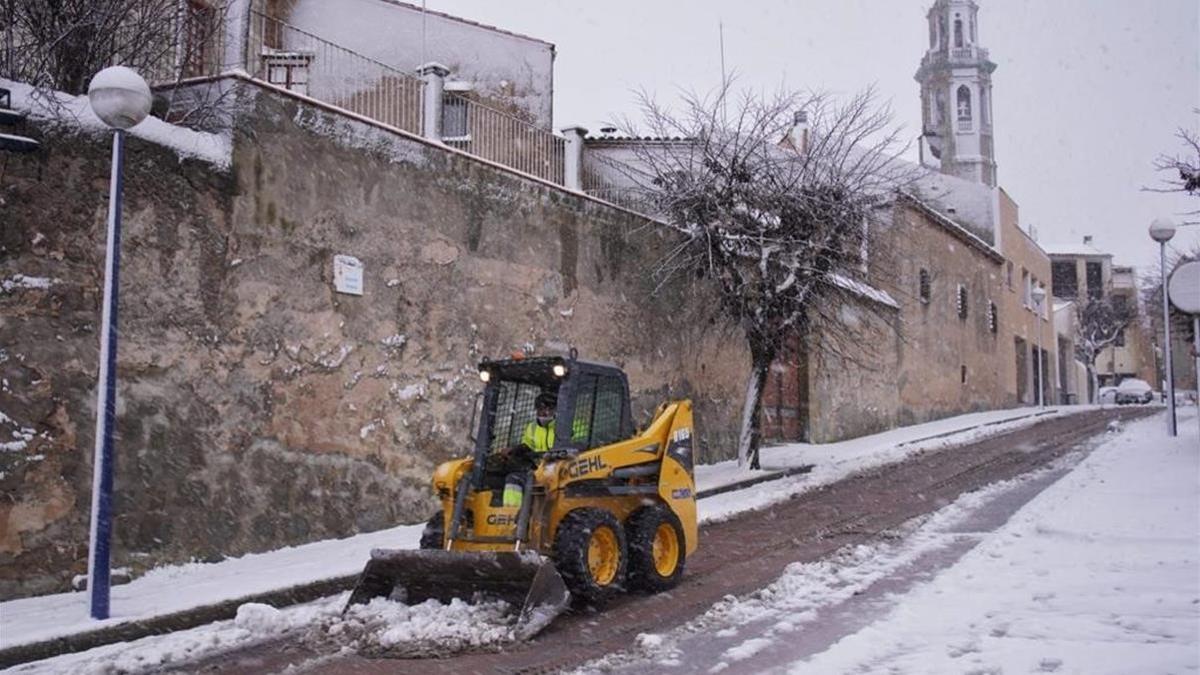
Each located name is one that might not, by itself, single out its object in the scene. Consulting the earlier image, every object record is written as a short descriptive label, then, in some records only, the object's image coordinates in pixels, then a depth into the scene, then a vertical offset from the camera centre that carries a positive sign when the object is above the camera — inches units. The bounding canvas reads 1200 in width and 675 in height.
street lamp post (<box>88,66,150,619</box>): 283.9 +22.2
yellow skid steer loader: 275.6 -33.5
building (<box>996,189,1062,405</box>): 1585.9 +145.6
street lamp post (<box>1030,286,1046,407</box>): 1558.8 +158.5
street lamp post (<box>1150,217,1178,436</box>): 743.1 +64.0
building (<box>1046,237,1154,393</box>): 2950.3 +313.8
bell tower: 2856.8 +902.2
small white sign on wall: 430.0 +54.7
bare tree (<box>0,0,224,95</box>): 367.2 +141.5
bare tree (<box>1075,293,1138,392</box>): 2486.5 +173.7
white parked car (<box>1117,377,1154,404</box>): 1984.5 +4.6
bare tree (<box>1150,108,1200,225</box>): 532.1 +118.9
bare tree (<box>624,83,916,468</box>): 648.4 +115.3
